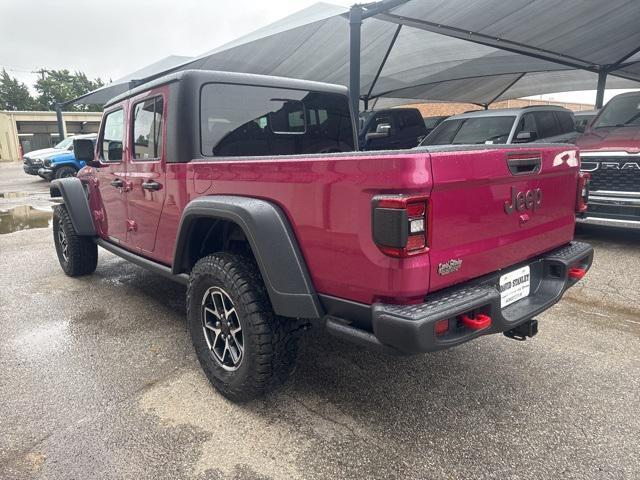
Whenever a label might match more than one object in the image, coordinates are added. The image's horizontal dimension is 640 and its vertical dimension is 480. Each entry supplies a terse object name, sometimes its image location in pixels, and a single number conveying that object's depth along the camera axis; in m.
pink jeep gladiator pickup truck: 1.79
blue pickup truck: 14.34
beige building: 39.06
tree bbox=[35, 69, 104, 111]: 64.27
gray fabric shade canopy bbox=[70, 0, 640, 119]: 7.46
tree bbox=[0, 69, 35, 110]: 65.88
